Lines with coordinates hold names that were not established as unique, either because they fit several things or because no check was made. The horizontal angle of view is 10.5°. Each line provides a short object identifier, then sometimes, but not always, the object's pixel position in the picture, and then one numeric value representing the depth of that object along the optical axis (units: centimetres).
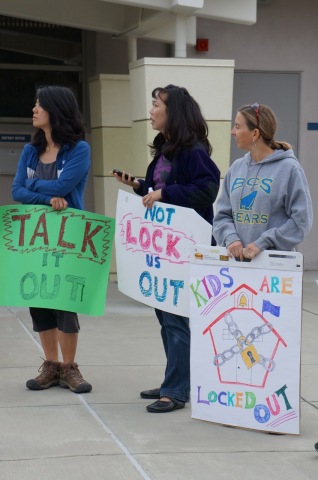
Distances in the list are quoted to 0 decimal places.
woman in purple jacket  1008
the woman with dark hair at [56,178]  1090
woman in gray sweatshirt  925
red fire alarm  2126
